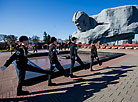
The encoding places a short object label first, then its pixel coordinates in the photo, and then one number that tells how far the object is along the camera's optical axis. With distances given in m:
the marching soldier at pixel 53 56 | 3.04
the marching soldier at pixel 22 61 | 2.41
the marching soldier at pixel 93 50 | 4.95
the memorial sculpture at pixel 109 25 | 35.25
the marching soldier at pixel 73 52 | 3.84
